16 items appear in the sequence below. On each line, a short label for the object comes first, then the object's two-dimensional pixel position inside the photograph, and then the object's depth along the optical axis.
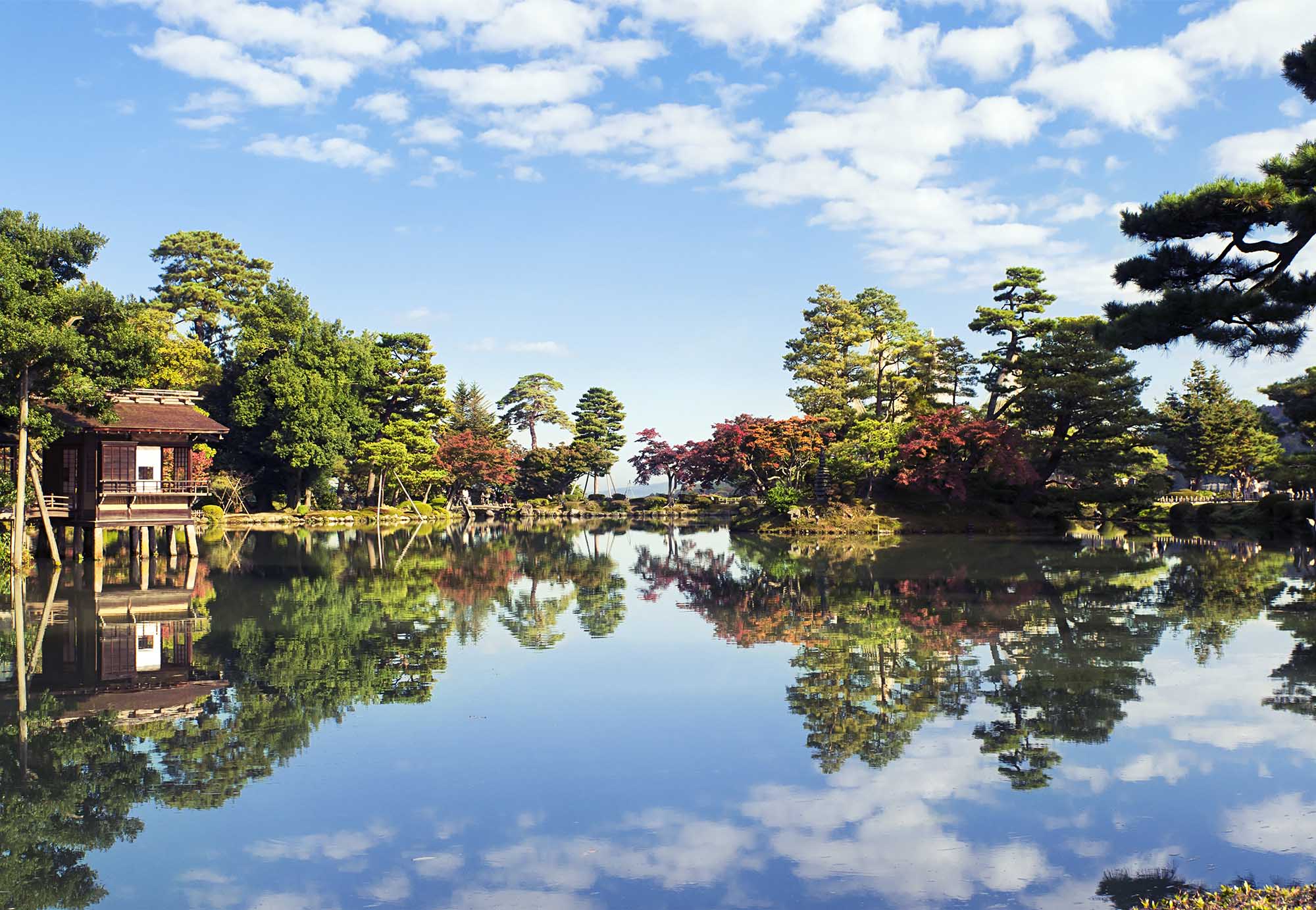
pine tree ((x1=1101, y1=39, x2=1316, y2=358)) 11.29
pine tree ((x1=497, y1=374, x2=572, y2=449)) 70.94
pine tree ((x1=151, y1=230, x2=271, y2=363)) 53.16
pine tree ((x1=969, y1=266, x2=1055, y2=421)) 41.38
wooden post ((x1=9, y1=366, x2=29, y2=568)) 20.06
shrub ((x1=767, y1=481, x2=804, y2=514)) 39.38
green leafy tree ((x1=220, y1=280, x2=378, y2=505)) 43.50
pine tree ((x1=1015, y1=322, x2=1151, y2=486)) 38.38
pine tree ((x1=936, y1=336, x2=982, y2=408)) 44.91
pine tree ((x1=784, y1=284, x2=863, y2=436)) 48.50
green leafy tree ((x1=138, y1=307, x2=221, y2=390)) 38.88
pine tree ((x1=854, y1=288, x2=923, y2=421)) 45.66
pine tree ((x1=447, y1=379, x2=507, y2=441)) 60.84
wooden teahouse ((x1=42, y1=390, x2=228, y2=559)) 24.30
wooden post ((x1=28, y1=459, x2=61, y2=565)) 22.03
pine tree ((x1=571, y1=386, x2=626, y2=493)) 66.44
